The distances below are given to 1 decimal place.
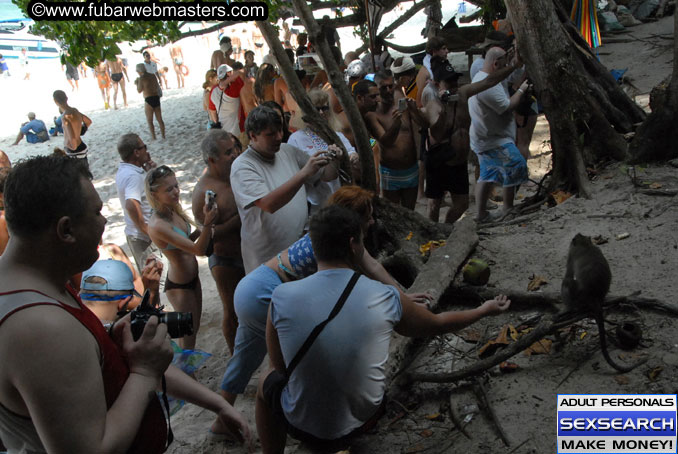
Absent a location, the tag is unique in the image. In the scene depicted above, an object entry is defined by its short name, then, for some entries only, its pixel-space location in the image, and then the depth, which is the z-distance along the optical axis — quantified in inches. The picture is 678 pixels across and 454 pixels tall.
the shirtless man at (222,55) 440.0
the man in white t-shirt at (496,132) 223.3
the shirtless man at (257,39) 788.9
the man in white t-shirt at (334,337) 95.5
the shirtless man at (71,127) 340.8
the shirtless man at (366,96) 226.1
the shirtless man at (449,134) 226.5
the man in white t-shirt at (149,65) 526.3
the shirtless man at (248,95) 331.0
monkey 110.4
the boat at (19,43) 1259.2
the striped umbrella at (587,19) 310.2
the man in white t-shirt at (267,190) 149.2
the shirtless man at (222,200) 170.9
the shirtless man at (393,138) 228.1
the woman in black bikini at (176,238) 166.6
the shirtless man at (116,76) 711.7
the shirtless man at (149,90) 491.8
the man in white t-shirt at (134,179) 203.5
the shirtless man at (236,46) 784.3
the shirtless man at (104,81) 709.3
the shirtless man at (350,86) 248.1
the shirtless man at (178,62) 812.0
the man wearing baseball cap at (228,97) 336.5
